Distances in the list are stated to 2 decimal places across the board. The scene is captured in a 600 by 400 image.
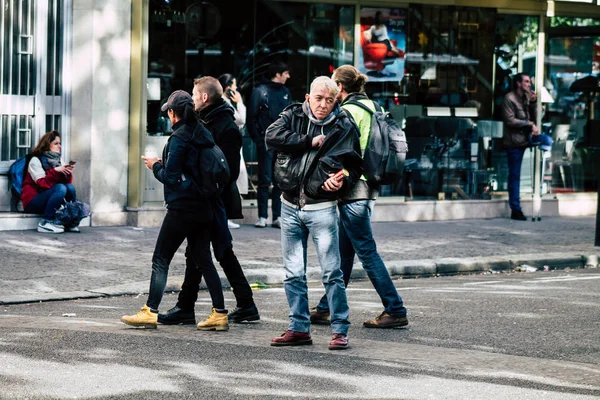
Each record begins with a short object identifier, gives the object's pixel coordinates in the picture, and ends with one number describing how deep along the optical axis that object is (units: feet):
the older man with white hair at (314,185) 49.79
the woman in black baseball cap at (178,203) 52.79
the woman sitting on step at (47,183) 85.83
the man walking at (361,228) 54.88
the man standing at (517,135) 107.91
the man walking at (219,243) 55.56
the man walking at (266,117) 92.02
